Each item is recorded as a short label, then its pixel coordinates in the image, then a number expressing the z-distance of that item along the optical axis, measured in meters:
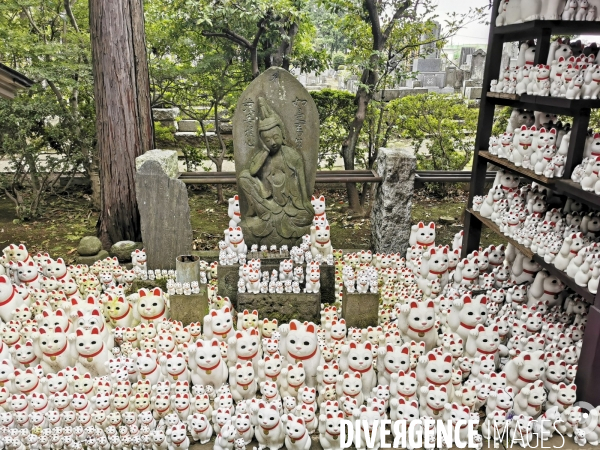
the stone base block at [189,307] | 4.70
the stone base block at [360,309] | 4.70
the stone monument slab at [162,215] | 5.43
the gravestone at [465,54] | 18.98
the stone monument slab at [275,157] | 5.04
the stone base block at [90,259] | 6.23
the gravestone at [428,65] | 17.53
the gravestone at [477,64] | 15.29
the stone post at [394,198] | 6.14
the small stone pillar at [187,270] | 4.86
